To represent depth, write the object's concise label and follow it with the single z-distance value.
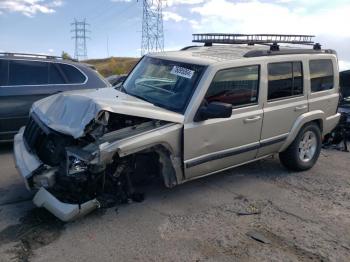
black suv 7.10
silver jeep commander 4.27
